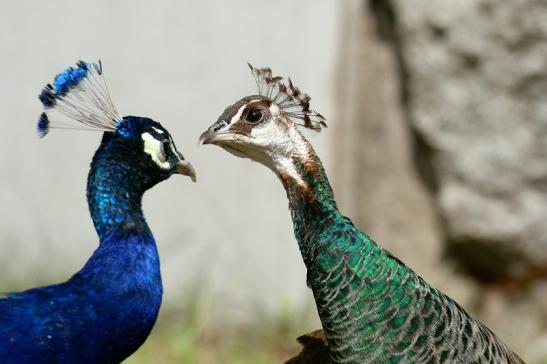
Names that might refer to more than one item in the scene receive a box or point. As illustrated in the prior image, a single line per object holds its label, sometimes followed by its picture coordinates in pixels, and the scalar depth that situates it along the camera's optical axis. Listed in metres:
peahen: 5.08
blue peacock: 5.26
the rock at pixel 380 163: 9.56
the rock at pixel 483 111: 9.27
